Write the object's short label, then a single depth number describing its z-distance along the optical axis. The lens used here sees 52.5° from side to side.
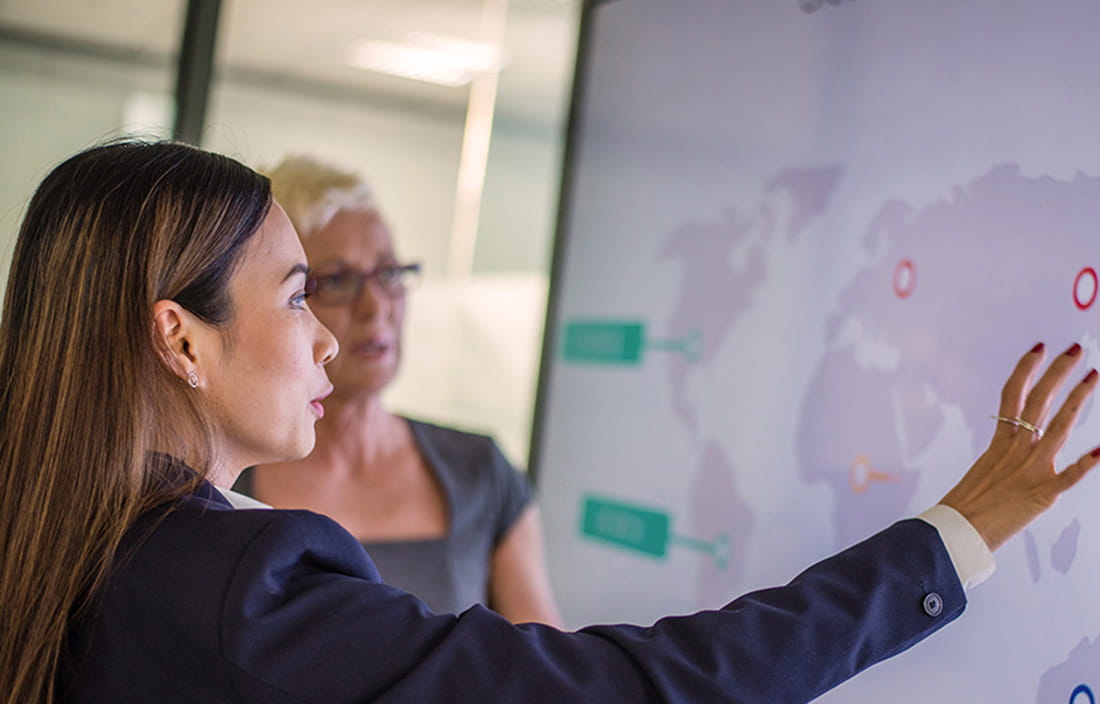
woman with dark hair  1.02
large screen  1.38
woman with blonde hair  2.07
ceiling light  3.60
